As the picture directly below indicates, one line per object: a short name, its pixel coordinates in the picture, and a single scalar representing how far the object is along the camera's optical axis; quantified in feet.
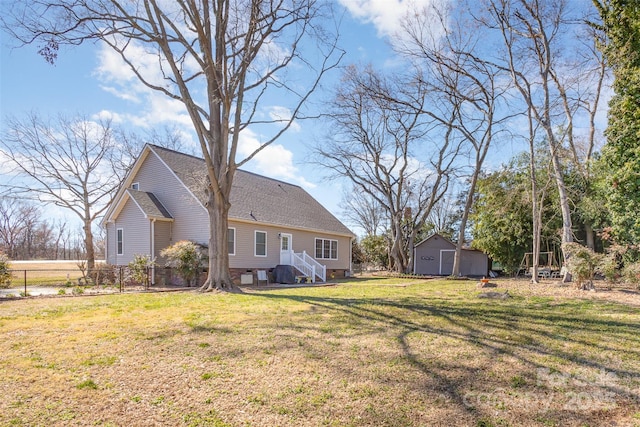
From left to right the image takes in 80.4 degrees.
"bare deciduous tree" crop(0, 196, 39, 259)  145.18
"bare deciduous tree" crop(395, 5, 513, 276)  54.29
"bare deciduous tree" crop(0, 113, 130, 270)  69.95
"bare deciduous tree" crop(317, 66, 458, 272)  77.25
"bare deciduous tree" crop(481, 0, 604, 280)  45.44
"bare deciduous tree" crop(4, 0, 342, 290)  36.29
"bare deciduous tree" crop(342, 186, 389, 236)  127.13
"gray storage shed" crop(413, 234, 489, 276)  90.94
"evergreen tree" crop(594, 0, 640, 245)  39.45
